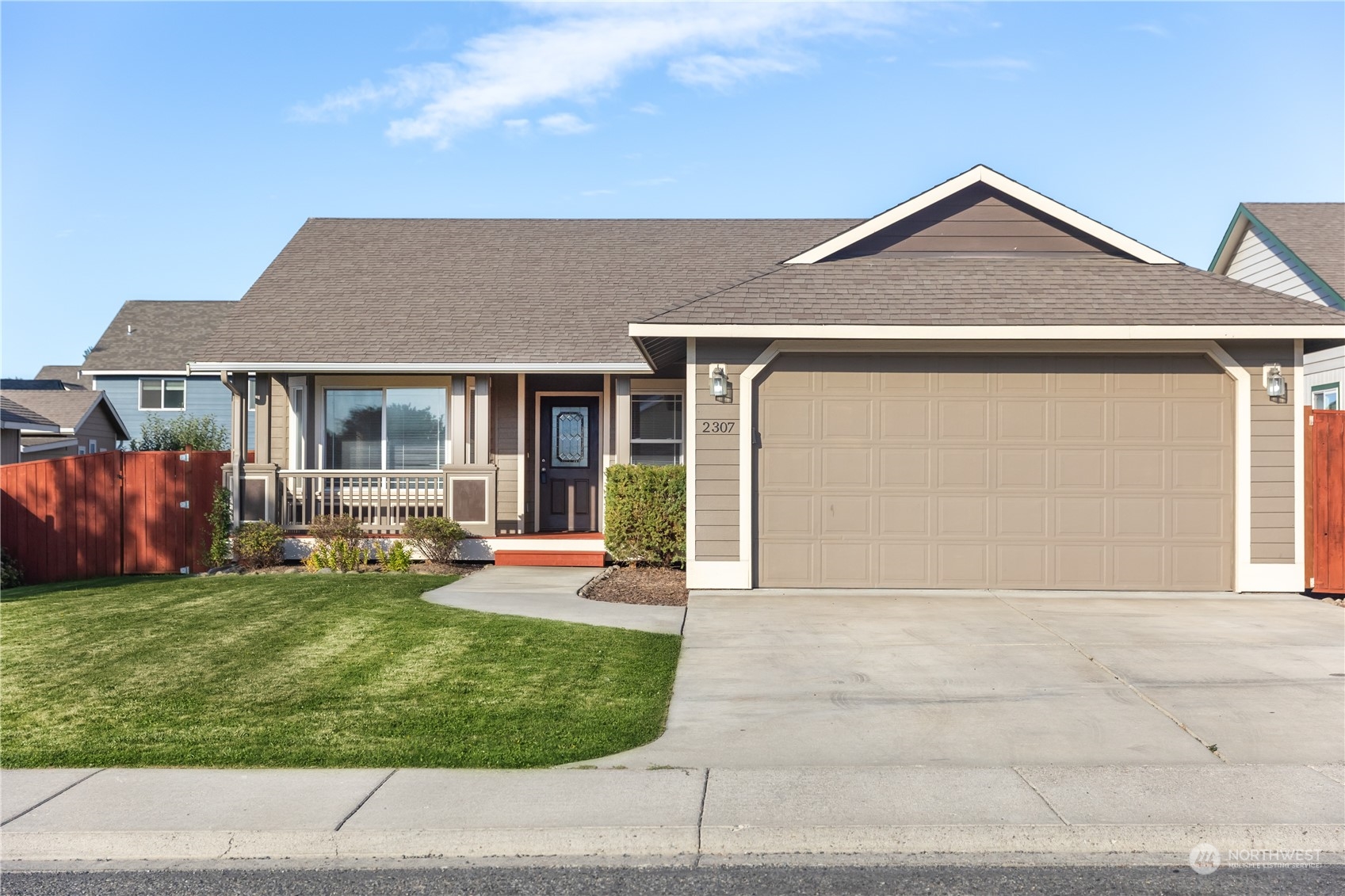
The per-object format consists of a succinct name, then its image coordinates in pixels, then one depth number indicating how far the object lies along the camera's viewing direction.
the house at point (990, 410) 12.00
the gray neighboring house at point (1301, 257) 17.86
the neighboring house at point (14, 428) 22.02
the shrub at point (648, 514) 13.92
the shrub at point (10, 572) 13.84
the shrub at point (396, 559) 14.38
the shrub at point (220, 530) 14.74
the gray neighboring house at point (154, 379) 32.09
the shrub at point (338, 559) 14.52
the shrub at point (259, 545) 14.69
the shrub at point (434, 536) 14.70
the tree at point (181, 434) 30.25
